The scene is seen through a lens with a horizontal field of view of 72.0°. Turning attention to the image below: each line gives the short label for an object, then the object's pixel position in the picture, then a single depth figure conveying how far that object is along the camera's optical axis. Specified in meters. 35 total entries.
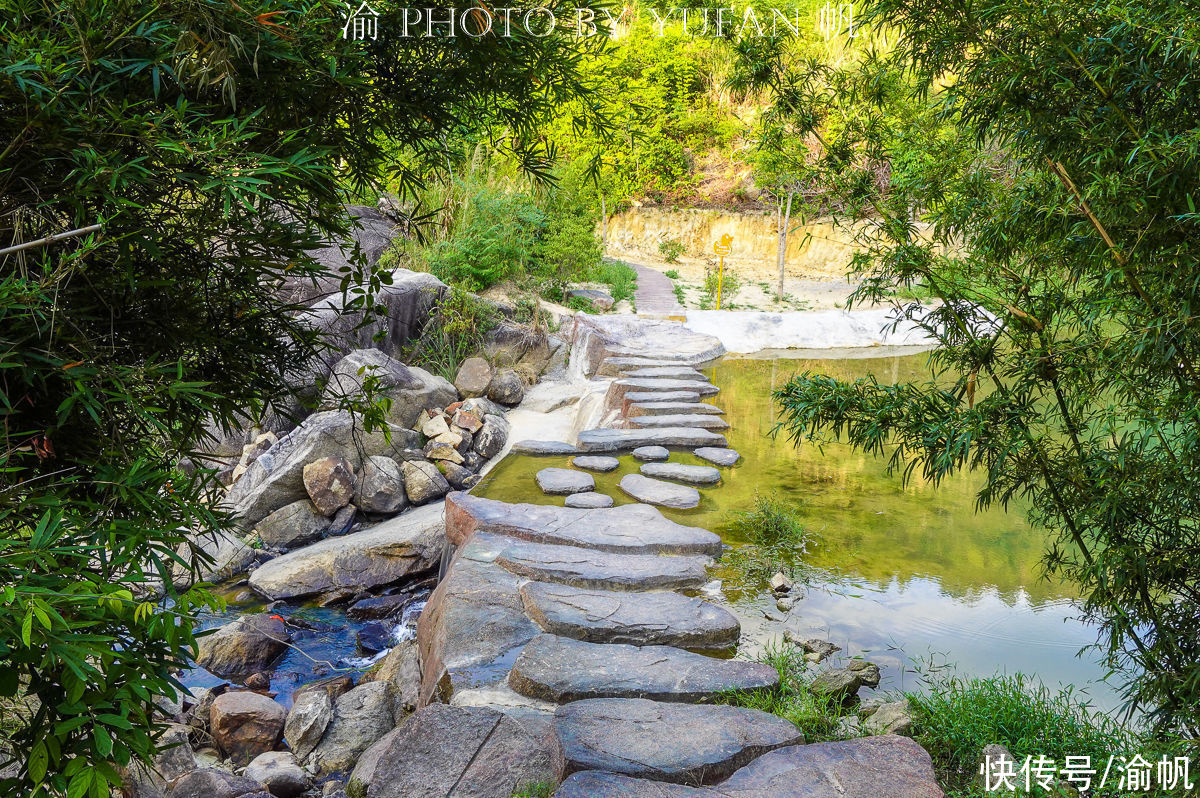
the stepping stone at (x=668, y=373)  8.31
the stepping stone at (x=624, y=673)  2.81
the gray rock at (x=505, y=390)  8.16
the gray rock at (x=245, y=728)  3.73
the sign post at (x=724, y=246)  11.51
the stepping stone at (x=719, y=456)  5.63
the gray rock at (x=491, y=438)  7.18
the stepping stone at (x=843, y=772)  2.21
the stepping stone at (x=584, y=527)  4.07
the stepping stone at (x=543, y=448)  5.73
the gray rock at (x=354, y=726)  3.56
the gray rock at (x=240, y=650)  4.46
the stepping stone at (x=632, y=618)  3.23
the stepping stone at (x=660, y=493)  4.76
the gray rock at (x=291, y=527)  5.97
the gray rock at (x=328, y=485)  6.12
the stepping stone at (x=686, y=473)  5.18
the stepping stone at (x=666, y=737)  2.32
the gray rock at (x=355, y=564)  5.27
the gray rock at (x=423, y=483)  6.39
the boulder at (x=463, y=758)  2.36
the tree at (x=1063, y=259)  2.11
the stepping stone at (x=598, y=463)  5.38
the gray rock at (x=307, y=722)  3.64
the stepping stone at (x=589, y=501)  4.66
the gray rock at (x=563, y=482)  4.90
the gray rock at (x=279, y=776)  3.34
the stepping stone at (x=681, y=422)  6.51
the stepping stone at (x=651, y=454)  5.62
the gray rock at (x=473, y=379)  8.02
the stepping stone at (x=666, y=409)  6.85
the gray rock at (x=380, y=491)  6.14
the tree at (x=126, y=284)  1.13
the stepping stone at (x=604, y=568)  3.70
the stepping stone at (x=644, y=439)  5.81
